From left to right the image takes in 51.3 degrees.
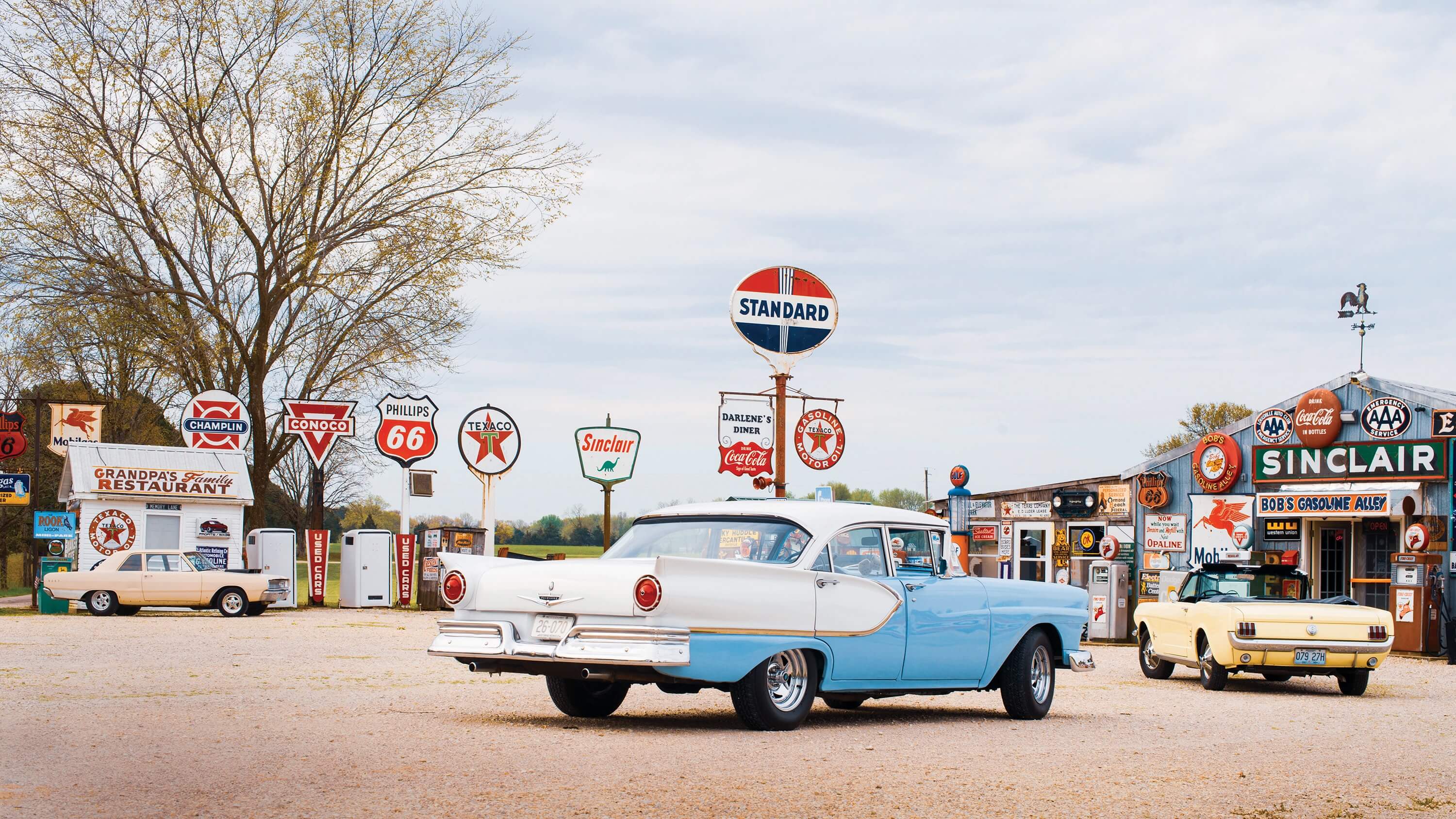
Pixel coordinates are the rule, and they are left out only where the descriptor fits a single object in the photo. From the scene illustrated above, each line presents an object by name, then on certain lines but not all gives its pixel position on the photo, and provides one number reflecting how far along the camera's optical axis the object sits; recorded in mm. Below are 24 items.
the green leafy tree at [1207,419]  75812
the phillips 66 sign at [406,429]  34031
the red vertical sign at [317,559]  34094
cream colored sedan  28688
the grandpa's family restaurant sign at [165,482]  32531
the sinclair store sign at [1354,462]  26531
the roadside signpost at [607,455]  34719
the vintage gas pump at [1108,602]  27531
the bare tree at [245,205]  34312
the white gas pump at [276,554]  32531
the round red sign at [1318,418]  27906
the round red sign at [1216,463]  29656
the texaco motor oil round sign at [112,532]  32594
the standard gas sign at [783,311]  23125
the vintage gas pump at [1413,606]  24984
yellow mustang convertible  15844
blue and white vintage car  9953
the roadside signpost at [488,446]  34094
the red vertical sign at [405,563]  34062
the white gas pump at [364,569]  33250
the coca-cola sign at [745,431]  28438
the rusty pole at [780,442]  22875
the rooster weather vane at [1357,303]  31031
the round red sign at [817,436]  30125
